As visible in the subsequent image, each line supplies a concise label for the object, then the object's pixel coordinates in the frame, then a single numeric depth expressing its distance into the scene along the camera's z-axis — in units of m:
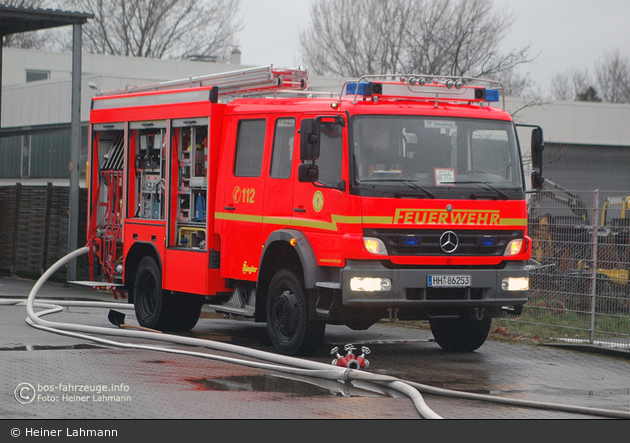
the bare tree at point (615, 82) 71.31
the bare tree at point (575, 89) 69.50
